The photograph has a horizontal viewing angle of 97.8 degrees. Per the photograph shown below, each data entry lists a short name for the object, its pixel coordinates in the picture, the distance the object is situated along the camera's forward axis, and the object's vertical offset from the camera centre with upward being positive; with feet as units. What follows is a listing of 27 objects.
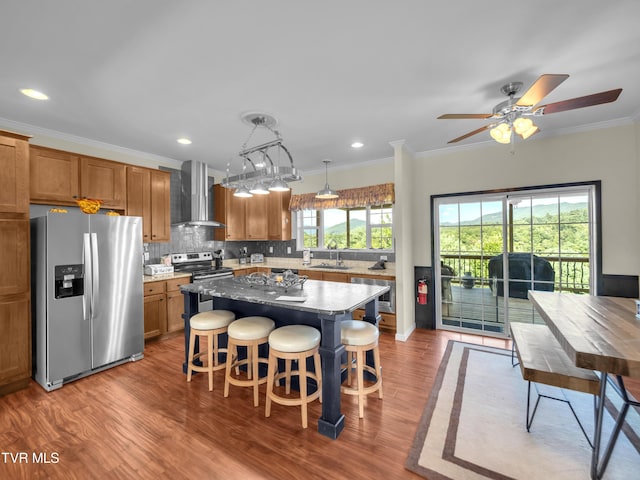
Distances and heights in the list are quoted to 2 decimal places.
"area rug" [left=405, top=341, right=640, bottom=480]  5.57 -4.58
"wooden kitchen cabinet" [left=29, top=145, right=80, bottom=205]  9.89 +2.51
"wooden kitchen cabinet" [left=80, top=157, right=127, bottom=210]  11.12 +2.59
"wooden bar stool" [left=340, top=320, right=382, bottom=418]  7.18 -2.71
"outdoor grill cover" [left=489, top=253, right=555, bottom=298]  12.10 -1.48
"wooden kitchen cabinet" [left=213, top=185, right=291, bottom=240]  16.75 +1.67
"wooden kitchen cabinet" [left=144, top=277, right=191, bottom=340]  12.12 -2.91
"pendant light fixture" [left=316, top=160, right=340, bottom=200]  13.92 +2.36
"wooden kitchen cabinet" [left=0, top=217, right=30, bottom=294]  8.44 -0.36
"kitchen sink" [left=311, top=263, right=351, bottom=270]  15.65 -1.47
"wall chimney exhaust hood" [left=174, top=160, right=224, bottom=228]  14.96 +2.60
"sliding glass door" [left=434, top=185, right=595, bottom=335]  11.53 -0.55
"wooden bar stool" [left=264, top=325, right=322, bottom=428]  6.87 -2.75
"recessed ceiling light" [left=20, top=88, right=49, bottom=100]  7.84 +4.34
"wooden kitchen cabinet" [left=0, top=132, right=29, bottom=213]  8.45 +2.21
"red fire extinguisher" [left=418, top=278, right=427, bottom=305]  13.83 -2.62
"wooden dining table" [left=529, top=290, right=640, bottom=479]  4.60 -1.91
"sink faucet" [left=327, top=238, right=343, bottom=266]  16.72 -0.36
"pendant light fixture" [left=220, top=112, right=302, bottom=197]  8.51 +2.06
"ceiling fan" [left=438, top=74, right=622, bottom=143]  5.79 +3.15
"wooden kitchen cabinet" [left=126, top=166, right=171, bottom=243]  12.65 +2.03
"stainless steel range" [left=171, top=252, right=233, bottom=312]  14.15 -1.42
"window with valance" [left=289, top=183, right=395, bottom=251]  15.34 +1.33
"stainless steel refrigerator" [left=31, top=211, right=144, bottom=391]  8.78 -1.72
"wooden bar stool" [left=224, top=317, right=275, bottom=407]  7.72 -2.70
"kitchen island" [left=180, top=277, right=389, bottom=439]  6.60 -1.80
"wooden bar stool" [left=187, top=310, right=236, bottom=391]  8.47 -2.64
